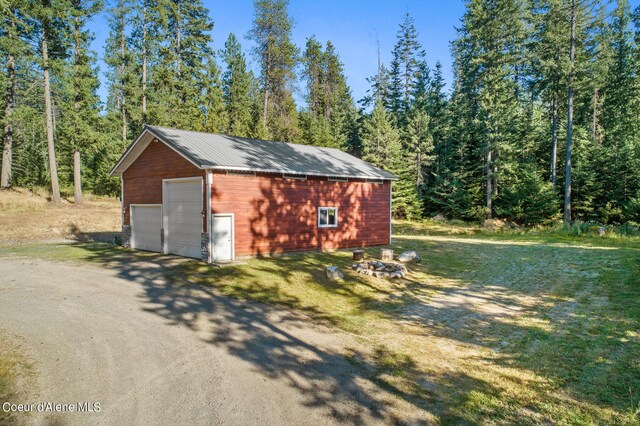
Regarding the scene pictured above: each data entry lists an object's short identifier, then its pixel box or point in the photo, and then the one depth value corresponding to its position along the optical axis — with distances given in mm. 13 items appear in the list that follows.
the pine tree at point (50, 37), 27472
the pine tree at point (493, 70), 32312
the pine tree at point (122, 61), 32656
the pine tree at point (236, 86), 37812
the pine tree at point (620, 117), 30438
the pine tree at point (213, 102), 35031
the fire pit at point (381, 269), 13484
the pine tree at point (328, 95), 46469
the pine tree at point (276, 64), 36938
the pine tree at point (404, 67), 49469
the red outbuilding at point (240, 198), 15023
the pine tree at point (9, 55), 26312
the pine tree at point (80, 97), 28734
